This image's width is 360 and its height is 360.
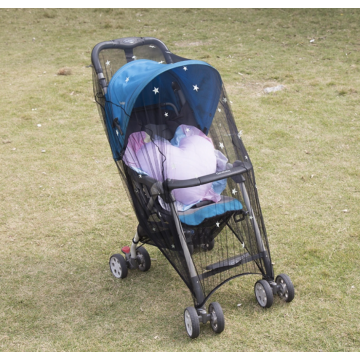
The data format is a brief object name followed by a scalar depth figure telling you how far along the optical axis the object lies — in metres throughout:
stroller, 3.35
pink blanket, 3.44
